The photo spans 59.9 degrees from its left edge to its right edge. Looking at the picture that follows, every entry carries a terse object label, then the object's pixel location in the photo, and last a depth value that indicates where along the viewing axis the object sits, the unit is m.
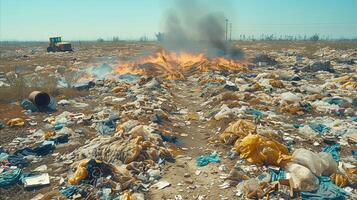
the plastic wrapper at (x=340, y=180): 5.77
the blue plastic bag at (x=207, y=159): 7.10
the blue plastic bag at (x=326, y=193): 5.26
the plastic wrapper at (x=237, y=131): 8.11
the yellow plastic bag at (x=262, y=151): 6.53
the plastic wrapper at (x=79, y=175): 6.06
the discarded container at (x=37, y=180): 6.28
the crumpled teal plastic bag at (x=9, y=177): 6.27
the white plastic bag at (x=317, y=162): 6.01
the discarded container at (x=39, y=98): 12.10
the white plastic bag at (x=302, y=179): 5.48
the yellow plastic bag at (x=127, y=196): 5.38
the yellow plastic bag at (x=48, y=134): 8.98
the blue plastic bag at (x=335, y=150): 7.30
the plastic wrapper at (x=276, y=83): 16.33
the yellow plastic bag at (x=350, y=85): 15.46
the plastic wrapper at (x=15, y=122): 10.26
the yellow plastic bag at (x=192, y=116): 11.31
